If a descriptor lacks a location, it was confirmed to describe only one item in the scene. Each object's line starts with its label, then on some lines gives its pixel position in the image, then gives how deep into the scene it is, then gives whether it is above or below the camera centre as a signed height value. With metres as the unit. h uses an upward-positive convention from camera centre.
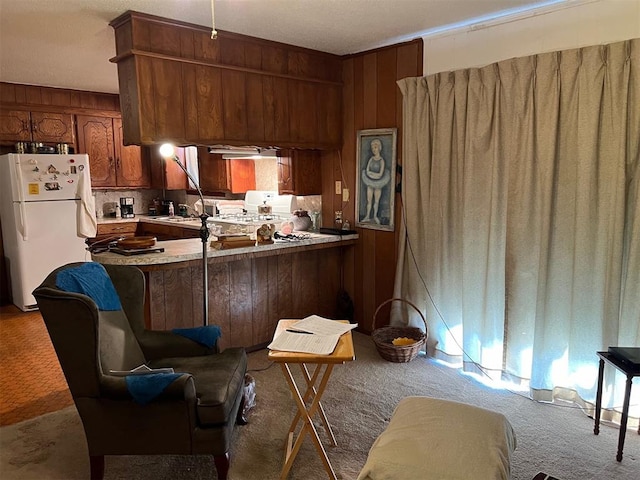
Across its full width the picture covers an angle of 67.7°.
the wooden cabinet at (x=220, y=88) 3.14 +0.68
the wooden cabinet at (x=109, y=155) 5.87 +0.34
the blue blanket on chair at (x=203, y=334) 2.73 -0.88
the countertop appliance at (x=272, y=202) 4.79 -0.24
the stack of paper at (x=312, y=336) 2.08 -0.72
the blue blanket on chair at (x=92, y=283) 2.29 -0.51
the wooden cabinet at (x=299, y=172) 4.30 +0.06
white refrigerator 4.98 -0.35
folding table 2.01 -0.97
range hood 4.27 +0.26
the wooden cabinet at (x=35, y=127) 5.24 +0.63
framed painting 3.93 +0.00
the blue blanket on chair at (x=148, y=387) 2.09 -0.90
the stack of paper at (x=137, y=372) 2.21 -0.89
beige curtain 2.66 -0.22
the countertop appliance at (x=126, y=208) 6.55 -0.37
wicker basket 3.56 -1.25
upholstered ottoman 1.63 -0.98
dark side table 2.28 -0.96
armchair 2.10 -1.00
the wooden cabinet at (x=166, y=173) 6.23 +0.10
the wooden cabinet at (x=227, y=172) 5.25 +0.09
